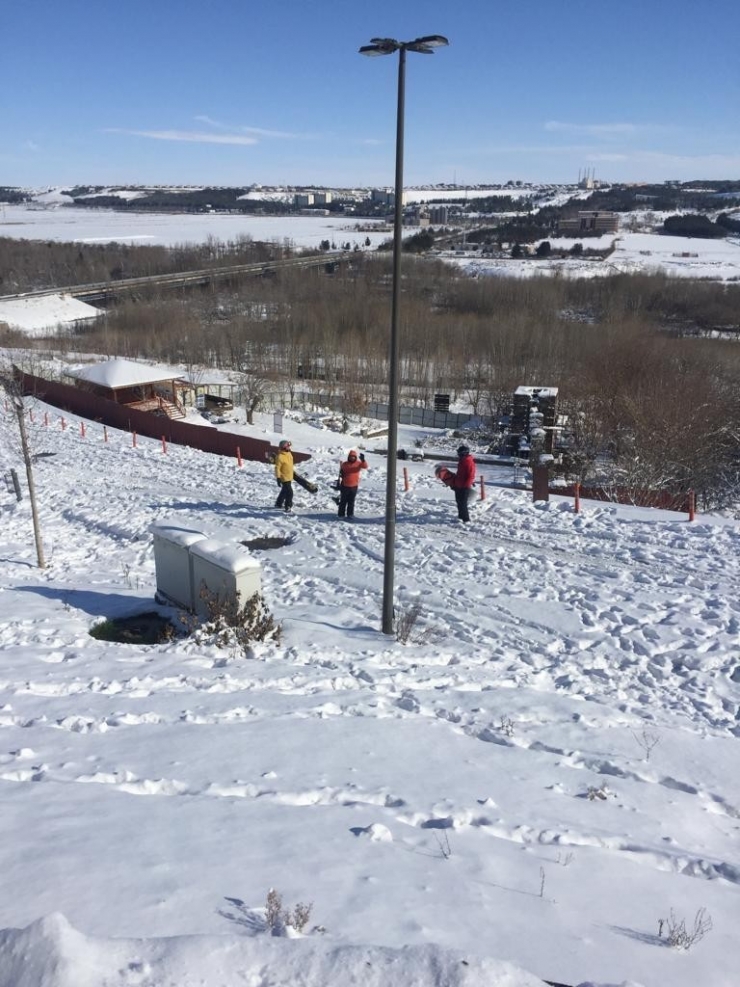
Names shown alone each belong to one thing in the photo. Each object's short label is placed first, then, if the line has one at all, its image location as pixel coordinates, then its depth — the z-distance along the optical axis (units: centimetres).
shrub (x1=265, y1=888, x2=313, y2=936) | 393
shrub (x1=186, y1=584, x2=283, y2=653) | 973
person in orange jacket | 1459
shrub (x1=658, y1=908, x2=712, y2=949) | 425
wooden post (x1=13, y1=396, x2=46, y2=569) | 1362
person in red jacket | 1398
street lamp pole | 787
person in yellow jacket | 1546
